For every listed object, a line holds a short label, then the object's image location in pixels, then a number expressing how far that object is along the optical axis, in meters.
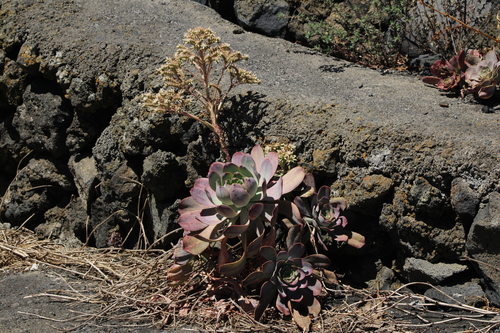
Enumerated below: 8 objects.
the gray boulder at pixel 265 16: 4.29
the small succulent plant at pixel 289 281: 2.31
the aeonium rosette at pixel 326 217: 2.51
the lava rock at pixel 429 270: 2.41
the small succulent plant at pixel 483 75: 2.89
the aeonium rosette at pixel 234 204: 2.33
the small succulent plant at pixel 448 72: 3.04
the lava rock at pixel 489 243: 2.24
